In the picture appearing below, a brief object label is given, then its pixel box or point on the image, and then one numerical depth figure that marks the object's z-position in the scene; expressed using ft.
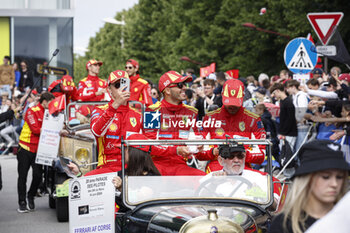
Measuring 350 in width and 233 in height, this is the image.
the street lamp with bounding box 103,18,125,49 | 217.36
